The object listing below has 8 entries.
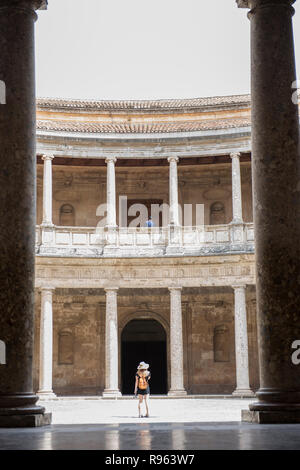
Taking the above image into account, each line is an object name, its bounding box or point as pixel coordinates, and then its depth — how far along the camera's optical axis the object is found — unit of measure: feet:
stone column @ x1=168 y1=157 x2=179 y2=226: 97.55
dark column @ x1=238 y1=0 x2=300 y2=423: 30.96
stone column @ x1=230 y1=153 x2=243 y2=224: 96.17
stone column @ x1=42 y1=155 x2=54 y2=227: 96.17
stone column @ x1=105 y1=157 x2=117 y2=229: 97.60
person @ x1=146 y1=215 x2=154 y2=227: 102.42
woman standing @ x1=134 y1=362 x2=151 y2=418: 58.33
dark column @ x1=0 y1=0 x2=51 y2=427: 30.27
